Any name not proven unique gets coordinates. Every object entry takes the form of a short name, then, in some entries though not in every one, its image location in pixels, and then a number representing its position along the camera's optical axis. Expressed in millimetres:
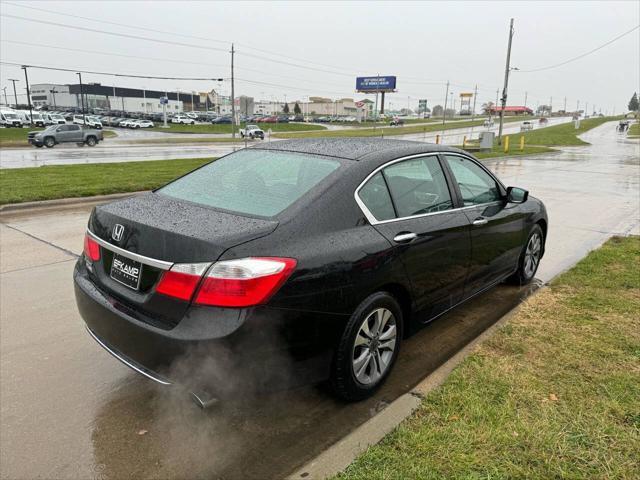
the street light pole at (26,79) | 53569
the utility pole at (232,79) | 48453
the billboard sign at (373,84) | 94750
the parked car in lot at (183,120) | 79688
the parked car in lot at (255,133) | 47406
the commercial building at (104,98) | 119188
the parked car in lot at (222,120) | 80250
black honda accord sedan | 2426
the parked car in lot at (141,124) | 65250
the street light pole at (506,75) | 31578
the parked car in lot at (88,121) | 57125
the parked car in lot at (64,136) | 30250
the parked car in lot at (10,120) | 52812
